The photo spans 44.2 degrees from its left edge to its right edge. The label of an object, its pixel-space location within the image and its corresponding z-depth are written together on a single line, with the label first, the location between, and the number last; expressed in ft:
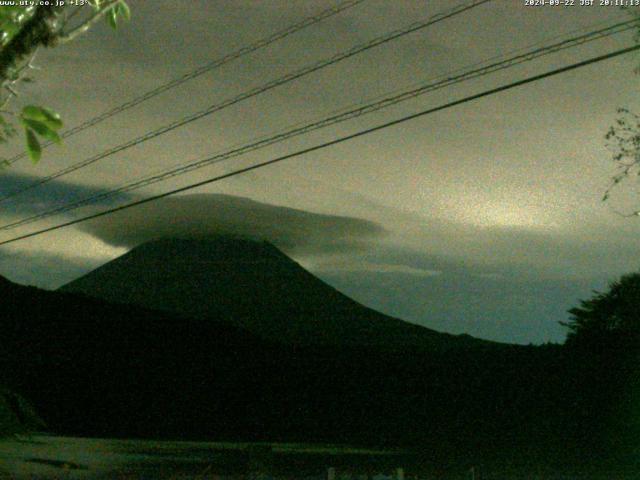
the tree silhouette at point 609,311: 135.64
